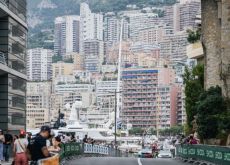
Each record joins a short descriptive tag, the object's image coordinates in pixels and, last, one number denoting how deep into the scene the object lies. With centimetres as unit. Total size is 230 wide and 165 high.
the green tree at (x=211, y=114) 4844
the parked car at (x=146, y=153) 7061
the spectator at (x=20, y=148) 2092
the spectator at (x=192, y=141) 4263
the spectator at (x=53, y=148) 1969
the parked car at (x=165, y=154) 6976
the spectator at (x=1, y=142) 3438
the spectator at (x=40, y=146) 1805
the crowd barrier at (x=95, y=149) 5888
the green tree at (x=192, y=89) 6262
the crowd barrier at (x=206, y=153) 2993
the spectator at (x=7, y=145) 3750
